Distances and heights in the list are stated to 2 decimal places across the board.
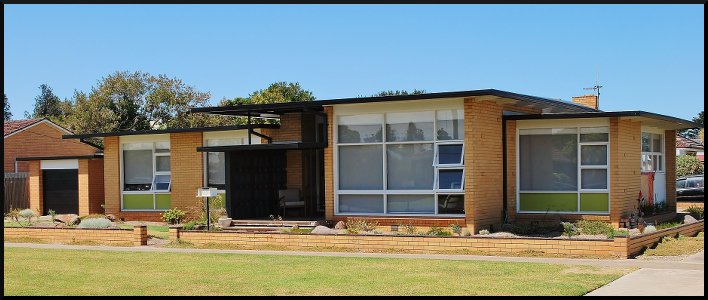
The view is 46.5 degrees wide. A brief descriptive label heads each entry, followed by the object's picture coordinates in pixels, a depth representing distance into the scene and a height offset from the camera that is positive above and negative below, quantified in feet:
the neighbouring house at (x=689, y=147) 164.96 +1.44
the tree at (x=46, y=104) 259.60 +18.38
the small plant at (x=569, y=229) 59.10 -5.47
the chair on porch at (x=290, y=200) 76.69 -3.90
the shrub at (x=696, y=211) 79.90 -5.83
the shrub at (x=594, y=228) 59.97 -5.39
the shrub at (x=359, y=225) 62.28 -5.22
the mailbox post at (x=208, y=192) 63.00 -2.49
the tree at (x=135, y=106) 169.58 +11.48
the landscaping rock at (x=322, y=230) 59.62 -5.32
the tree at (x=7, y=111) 248.36 +15.75
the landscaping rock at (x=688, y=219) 73.01 -5.89
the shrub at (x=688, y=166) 130.93 -1.93
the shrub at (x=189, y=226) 66.95 -5.43
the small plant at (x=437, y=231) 59.23 -5.49
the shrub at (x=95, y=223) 67.36 -5.16
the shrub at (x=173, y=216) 79.51 -5.40
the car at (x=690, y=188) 102.06 -4.24
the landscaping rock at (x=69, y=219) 77.25 -5.67
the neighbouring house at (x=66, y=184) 92.27 -2.60
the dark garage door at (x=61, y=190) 96.73 -3.40
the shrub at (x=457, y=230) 60.46 -5.37
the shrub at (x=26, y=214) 82.64 -5.34
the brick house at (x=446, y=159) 63.21 -0.20
